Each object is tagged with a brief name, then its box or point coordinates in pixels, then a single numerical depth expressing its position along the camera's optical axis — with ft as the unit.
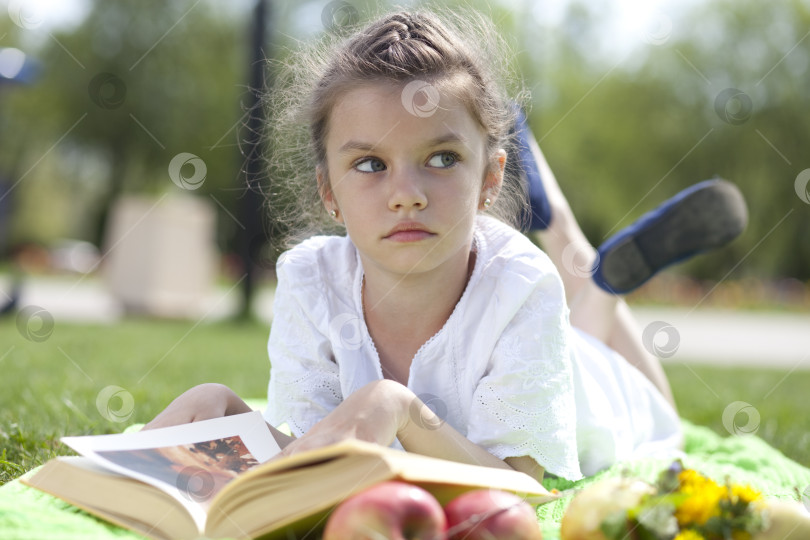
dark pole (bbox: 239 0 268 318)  20.09
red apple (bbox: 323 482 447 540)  3.42
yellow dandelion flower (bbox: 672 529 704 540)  3.46
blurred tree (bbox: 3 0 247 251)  54.87
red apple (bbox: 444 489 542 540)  3.52
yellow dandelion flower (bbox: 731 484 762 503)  3.52
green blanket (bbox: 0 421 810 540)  3.64
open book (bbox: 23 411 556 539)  3.53
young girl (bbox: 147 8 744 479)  4.09
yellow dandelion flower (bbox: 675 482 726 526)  3.49
